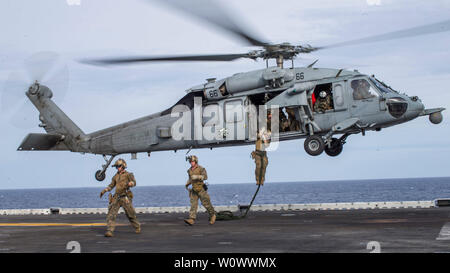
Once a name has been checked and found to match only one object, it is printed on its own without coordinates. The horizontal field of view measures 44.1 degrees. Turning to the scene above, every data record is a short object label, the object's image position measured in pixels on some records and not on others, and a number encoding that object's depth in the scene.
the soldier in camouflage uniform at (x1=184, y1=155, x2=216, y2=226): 15.19
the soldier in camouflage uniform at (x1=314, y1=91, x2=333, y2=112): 21.05
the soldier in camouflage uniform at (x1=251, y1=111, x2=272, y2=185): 16.81
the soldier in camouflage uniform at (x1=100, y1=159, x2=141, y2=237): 12.98
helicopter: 20.42
